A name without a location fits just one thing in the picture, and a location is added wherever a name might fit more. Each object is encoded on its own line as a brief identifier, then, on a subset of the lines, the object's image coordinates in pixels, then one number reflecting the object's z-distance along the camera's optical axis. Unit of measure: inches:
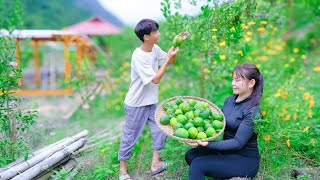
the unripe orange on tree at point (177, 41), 142.9
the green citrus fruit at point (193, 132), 127.0
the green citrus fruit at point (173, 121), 133.8
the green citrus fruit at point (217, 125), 129.9
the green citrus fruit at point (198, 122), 133.5
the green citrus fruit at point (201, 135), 126.2
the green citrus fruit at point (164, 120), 135.1
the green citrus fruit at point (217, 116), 134.9
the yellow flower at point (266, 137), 147.2
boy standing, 144.1
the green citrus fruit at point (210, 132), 127.1
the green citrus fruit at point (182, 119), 134.1
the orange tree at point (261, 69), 156.9
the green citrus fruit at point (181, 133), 125.1
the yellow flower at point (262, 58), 267.4
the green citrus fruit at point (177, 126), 129.7
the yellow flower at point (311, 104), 194.6
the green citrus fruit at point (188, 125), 130.8
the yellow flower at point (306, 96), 194.6
